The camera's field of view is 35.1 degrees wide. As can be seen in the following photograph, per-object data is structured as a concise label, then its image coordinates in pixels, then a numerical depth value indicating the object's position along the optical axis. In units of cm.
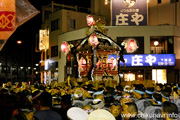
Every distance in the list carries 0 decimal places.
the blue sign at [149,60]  2833
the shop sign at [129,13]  2945
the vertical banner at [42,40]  4219
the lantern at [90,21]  2020
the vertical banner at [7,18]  708
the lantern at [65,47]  2107
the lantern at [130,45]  2024
